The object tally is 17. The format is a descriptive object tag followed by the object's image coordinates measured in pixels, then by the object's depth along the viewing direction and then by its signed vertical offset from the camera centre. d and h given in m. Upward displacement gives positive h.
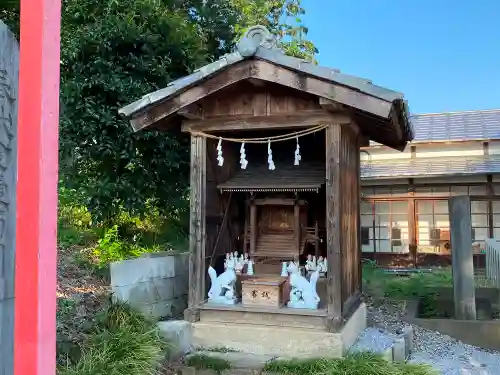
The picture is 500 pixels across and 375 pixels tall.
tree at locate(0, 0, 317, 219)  7.75 +2.17
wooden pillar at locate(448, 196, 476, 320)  8.30 -0.67
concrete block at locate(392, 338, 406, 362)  5.82 -1.63
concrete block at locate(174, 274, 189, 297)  6.98 -0.93
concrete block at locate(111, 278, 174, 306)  5.66 -0.89
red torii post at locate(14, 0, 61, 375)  1.75 +0.12
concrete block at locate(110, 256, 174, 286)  5.65 -0.61
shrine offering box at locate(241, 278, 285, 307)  6.12 -0.92
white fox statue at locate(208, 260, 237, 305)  6.38 -0.87
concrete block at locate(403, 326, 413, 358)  6.56 -1.67
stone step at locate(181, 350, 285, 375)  5.18 -1.62
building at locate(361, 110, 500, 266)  15.95 +1.04
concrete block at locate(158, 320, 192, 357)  5.69 -1.36
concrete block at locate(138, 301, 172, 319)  5.75 -1.15
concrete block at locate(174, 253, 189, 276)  6.99 -0.62
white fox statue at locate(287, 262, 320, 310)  6.08 -0.92
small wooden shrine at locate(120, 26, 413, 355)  5.62 +0.44
